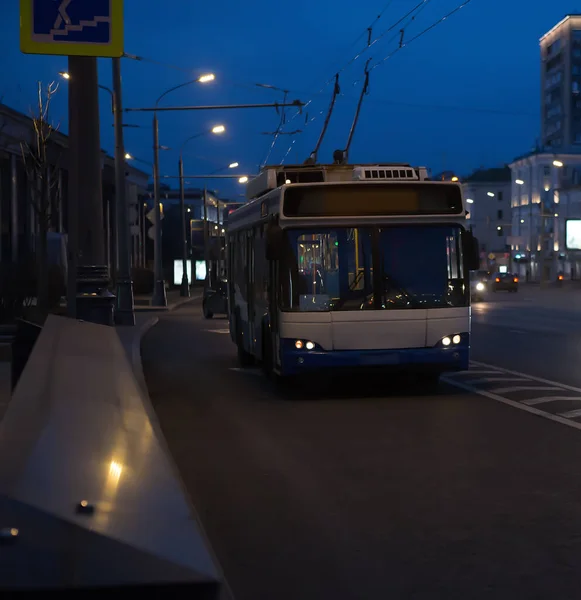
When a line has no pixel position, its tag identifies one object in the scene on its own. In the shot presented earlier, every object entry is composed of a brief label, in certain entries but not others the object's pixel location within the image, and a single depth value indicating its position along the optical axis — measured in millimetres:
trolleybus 14344
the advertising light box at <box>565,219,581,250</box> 107312
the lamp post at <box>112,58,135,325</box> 33781
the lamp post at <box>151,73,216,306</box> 48906
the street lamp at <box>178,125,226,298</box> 64375
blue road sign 12828
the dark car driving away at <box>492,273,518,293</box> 84750
